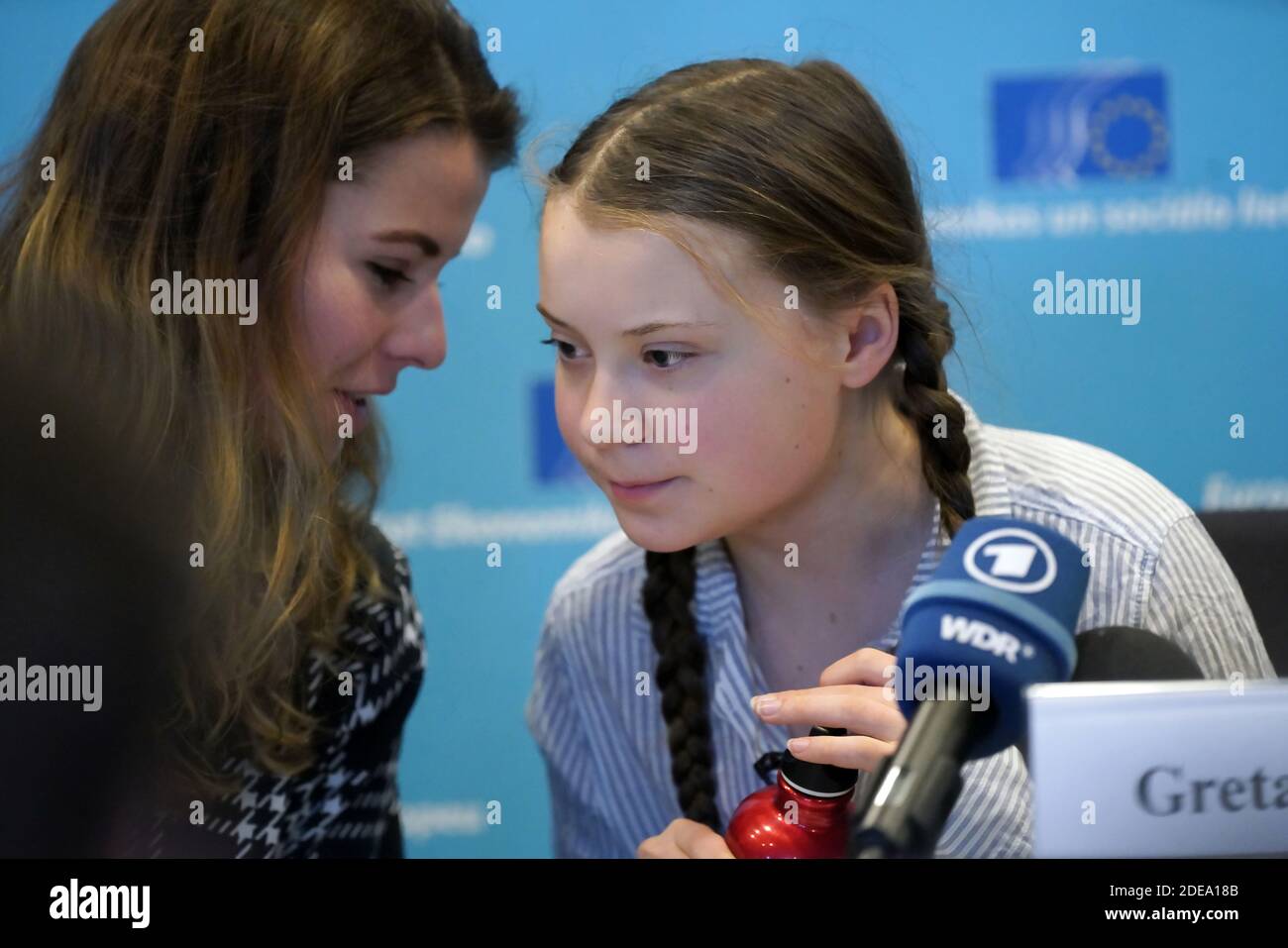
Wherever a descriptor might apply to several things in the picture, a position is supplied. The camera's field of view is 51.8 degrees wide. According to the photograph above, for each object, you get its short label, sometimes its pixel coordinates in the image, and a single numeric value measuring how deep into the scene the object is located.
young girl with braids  0.98
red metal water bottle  0.87
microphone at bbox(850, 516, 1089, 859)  0.71
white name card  0.81
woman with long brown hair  1.04
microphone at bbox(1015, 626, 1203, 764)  0.87
